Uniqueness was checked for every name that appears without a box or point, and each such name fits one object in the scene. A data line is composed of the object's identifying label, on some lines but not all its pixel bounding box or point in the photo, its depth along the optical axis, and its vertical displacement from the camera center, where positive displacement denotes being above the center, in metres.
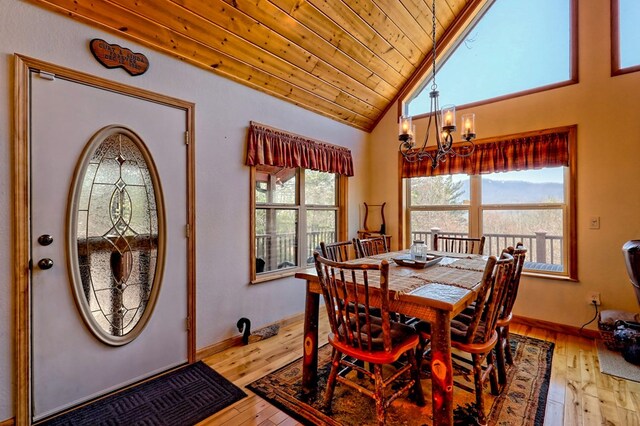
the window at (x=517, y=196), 3.16 +0.17
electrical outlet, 2.94 -0.89
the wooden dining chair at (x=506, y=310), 1.95 -0.71
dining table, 1.52 -0.50
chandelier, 2.13 +0.61
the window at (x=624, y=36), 2.81 +1.67
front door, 1.81 -0.20
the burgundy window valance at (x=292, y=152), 2.94 +0.70
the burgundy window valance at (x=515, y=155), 3.13 +0.63
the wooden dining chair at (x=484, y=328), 1.66 -0.72
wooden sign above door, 1.98 +1.10
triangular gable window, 3.17 +1.85
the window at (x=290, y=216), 3.20 -0.05
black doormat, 1.80 -1.26
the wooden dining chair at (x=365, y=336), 1.59 -0.76
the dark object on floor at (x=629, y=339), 2.37 -1.06
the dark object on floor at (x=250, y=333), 2.79 -1.20
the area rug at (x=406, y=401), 1.79 -1.26
